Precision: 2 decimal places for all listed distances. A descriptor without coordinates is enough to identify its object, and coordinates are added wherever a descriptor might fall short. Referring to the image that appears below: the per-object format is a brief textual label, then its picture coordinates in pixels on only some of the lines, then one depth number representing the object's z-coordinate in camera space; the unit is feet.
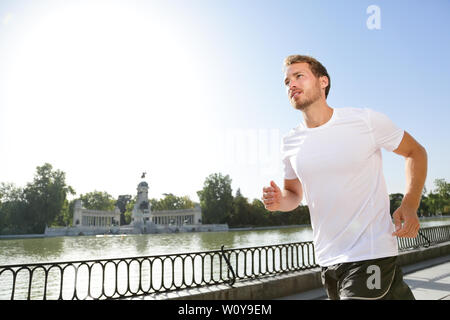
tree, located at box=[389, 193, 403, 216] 231.48
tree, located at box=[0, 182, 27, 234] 183.21
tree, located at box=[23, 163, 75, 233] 188.55
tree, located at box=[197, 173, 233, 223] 252.01
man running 5.20
